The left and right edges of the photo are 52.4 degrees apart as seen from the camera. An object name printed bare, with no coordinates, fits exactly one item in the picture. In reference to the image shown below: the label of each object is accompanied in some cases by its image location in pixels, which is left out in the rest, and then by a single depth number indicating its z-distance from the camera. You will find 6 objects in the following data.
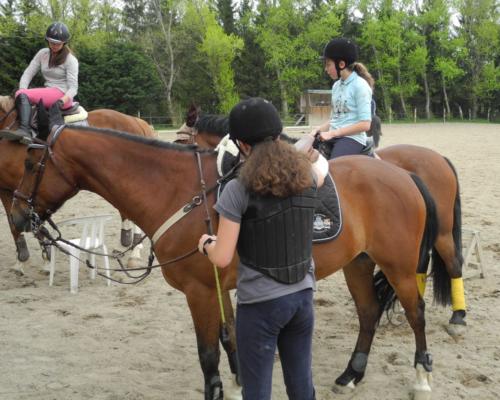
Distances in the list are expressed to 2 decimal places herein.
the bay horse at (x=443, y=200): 4.77
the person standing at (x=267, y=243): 2.09
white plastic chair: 5.91
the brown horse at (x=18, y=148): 5.68
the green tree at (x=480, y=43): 45.19
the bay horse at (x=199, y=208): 3.09
